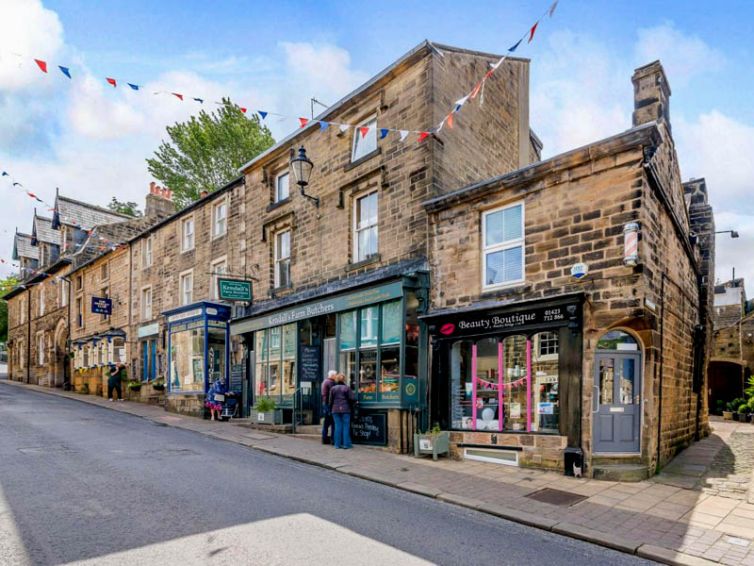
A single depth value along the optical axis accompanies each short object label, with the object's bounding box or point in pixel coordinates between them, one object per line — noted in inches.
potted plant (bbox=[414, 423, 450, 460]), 391.9
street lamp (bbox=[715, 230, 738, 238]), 581.3
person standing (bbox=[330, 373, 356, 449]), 439.2
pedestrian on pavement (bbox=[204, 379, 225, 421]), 634.8
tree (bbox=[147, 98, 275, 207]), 1143.6
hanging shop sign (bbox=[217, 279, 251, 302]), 634.5
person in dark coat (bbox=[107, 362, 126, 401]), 896.3
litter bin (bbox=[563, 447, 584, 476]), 324.2
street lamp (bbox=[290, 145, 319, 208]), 521.7
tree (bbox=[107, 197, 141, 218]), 1651.0
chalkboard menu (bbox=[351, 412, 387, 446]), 441.7
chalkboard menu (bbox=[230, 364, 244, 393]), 650.2
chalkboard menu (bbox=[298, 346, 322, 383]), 543.5
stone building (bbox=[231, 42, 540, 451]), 450.0
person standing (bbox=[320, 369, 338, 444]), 452.4
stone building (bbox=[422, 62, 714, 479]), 329.1
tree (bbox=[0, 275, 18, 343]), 1658.5
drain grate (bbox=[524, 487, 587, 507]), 271.7
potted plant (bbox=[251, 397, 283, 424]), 541.3
